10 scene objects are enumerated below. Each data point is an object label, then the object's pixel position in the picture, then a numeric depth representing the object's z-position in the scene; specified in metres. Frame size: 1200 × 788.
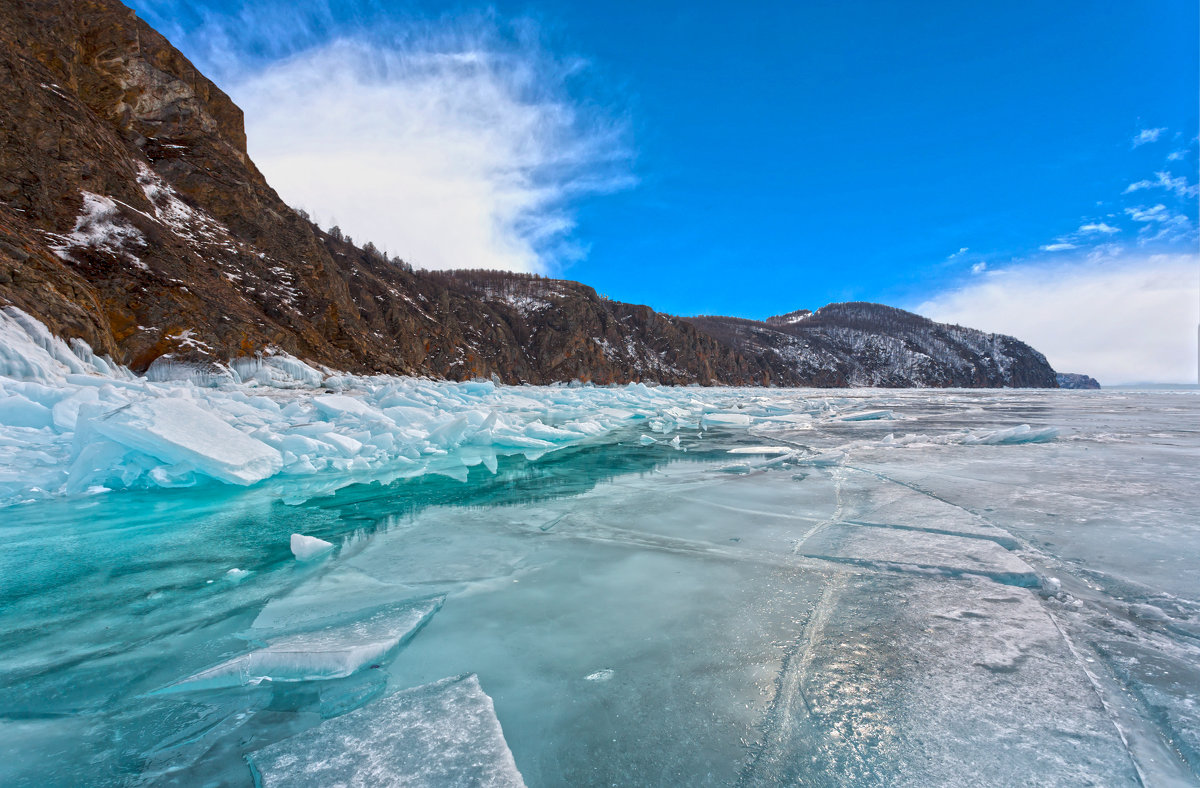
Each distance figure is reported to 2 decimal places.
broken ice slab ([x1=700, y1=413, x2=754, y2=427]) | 13.05
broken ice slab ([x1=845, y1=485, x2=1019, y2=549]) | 3.15
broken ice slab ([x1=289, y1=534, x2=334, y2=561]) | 3.04
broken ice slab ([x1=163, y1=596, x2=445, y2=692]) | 1.75
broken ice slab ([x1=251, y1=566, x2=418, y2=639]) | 2.19
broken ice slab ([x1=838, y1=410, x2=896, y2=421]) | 13.77
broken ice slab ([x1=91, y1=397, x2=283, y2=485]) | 4.33
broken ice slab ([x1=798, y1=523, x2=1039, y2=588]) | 2.56
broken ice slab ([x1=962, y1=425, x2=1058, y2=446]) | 7.75
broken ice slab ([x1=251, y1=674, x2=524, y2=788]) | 1.25
